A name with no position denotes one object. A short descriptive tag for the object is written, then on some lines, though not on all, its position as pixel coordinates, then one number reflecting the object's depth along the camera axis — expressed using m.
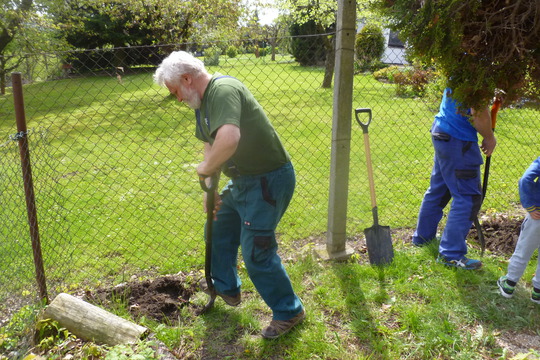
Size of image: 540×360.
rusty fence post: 2.94
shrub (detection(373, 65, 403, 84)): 15.06
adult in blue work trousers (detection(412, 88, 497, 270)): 3.46
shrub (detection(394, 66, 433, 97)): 12.22
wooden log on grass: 2.83
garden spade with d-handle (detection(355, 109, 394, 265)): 3.78
